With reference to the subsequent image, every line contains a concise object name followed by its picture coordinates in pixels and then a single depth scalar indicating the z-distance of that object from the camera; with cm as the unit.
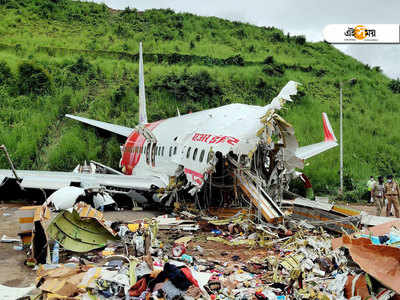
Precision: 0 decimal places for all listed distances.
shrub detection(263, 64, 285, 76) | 3562
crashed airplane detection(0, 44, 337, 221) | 956
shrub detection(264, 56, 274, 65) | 3825
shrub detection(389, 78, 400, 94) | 3918
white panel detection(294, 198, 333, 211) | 1029
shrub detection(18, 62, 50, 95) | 2719
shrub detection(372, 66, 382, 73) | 4517
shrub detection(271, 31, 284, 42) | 4844
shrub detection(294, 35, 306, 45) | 4799
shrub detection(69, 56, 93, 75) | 3152
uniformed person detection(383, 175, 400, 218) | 1290
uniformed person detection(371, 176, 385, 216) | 1388
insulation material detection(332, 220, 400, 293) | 475
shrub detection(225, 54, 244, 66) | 3837
